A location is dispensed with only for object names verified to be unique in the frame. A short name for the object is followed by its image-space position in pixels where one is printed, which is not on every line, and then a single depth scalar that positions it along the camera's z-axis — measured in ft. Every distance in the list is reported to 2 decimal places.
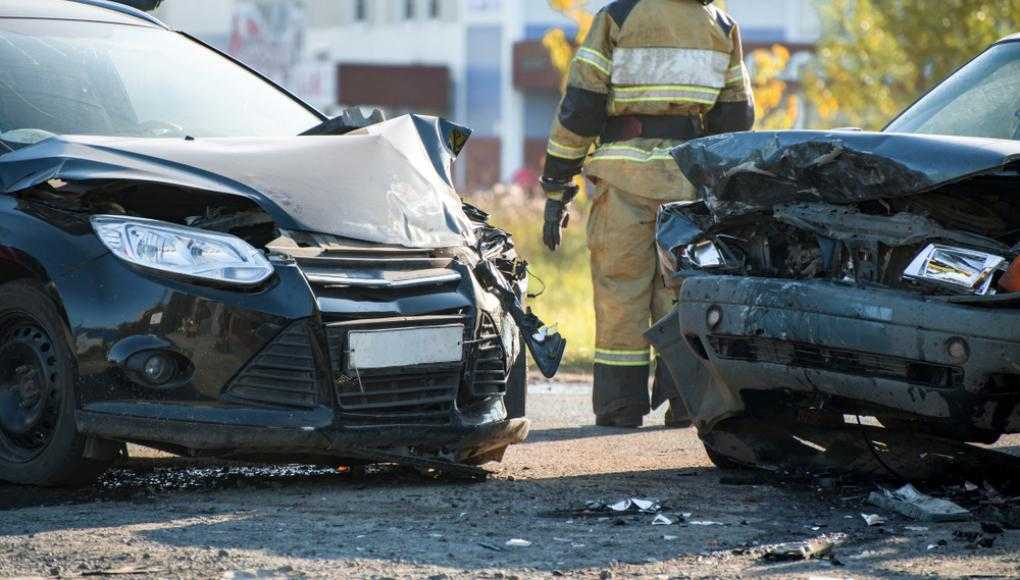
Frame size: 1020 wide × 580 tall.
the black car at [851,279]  33.32
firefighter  51.31
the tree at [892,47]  128.67
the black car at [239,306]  34.76
